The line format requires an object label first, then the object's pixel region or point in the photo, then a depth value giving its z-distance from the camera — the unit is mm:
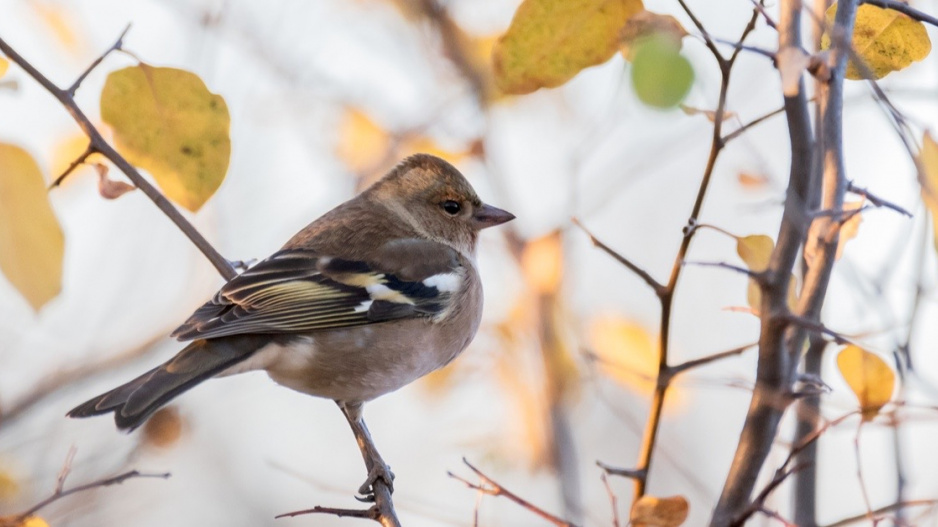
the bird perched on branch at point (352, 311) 5691
